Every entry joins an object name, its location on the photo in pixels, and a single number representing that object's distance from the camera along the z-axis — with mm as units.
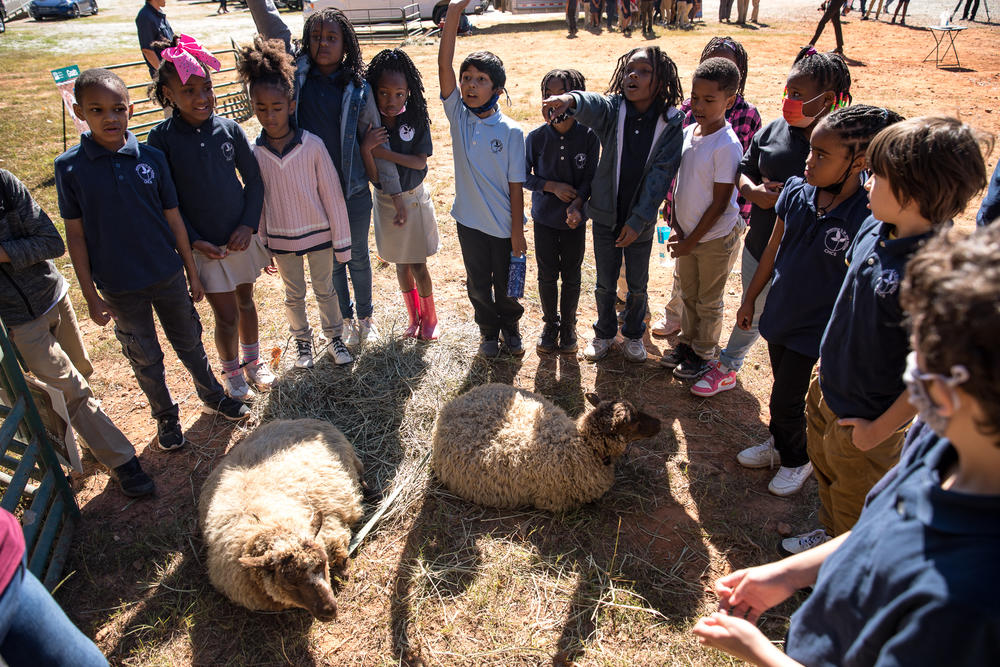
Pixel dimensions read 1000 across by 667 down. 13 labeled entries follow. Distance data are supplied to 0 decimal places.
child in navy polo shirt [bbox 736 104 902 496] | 2965
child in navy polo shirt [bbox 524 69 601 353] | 4453
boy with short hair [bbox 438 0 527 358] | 4203
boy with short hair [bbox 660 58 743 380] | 4004
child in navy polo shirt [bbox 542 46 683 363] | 4098
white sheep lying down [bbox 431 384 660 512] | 3742
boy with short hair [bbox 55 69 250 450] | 3486
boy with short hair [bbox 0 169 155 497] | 3375
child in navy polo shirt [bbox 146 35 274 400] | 3828
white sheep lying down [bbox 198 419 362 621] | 3014
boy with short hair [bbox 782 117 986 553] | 2125
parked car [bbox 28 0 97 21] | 33469
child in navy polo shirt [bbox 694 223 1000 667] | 1069
